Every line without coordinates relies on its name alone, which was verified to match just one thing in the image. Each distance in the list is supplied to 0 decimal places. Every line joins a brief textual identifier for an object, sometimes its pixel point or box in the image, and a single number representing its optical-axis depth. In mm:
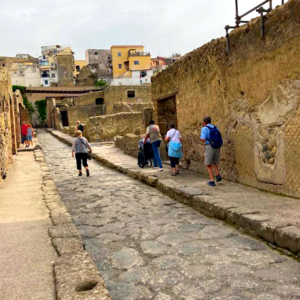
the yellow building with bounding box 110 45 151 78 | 72306
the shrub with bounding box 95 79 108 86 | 66475
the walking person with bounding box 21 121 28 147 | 18683
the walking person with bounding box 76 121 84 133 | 19928
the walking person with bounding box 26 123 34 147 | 18372
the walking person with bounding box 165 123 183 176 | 8898
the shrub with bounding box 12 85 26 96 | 52750
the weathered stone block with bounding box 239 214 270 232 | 4395
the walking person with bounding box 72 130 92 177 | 10312
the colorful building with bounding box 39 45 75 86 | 72062
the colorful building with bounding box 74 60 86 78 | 91488
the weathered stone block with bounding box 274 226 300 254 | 3734
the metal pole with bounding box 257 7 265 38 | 5920
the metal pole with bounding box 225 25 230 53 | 7163
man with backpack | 7162
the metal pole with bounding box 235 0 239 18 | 6839
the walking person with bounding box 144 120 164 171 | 9914
